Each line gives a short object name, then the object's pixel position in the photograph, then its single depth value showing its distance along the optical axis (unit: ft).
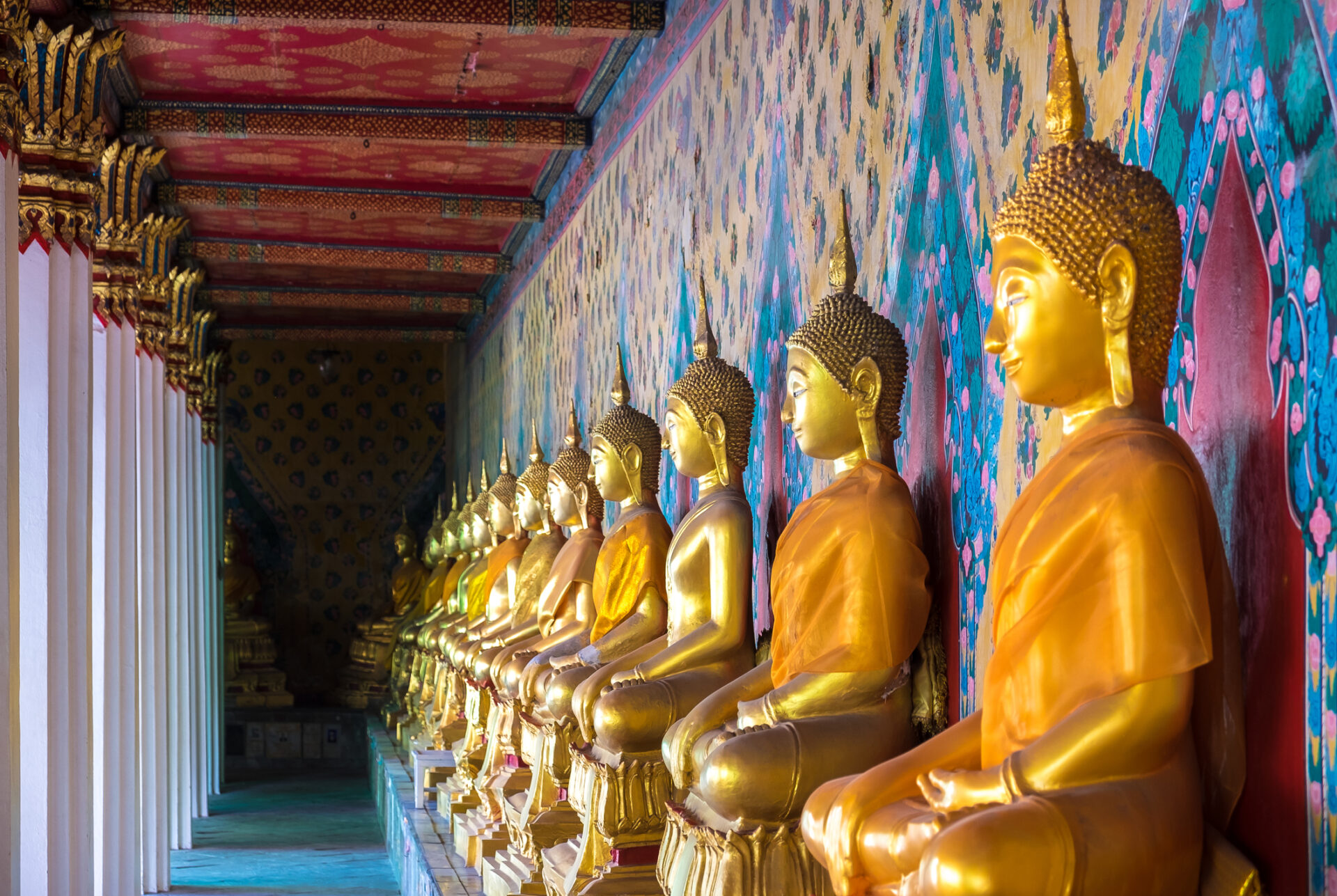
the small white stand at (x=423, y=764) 27.91
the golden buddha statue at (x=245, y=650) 51.55
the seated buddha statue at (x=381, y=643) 51.72
